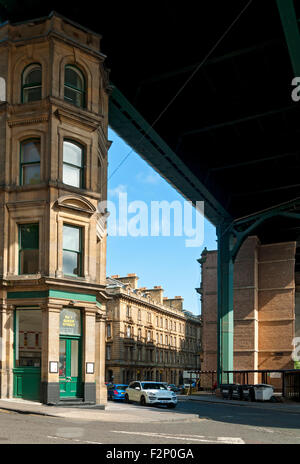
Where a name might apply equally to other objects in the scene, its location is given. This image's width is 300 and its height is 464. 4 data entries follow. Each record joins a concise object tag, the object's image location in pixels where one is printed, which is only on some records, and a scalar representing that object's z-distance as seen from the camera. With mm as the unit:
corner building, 23125
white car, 30188
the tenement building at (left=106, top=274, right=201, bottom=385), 83875
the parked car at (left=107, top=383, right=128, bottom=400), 41156
